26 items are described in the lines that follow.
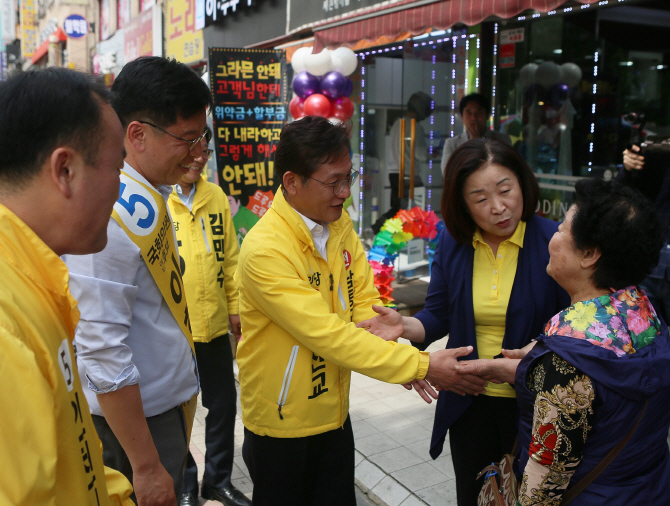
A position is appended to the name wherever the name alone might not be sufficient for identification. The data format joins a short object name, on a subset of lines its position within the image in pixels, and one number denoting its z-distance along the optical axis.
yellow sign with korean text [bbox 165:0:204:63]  11.12
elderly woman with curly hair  1.49
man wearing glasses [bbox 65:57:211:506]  1.60
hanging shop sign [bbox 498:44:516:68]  6.02
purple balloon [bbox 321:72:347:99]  6.39
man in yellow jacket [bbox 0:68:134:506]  0.78
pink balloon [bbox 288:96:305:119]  6.49
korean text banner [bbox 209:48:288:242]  5.26
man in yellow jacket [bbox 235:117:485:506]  2.02
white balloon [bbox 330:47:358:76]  6.43
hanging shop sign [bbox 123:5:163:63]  13.20
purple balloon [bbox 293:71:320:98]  6.37
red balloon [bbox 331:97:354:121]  6.59
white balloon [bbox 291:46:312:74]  6.48
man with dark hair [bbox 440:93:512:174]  5.66
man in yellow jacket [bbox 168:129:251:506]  3.18
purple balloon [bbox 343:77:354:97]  6.61
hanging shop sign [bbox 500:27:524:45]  5.89
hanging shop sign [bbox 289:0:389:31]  6.18
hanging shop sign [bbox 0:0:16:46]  31.00
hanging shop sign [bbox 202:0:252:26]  9.20
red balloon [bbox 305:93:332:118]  6.24
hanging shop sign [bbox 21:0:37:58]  28.38
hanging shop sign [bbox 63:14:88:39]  19.30
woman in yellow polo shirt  2.18
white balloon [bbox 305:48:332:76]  6.32
